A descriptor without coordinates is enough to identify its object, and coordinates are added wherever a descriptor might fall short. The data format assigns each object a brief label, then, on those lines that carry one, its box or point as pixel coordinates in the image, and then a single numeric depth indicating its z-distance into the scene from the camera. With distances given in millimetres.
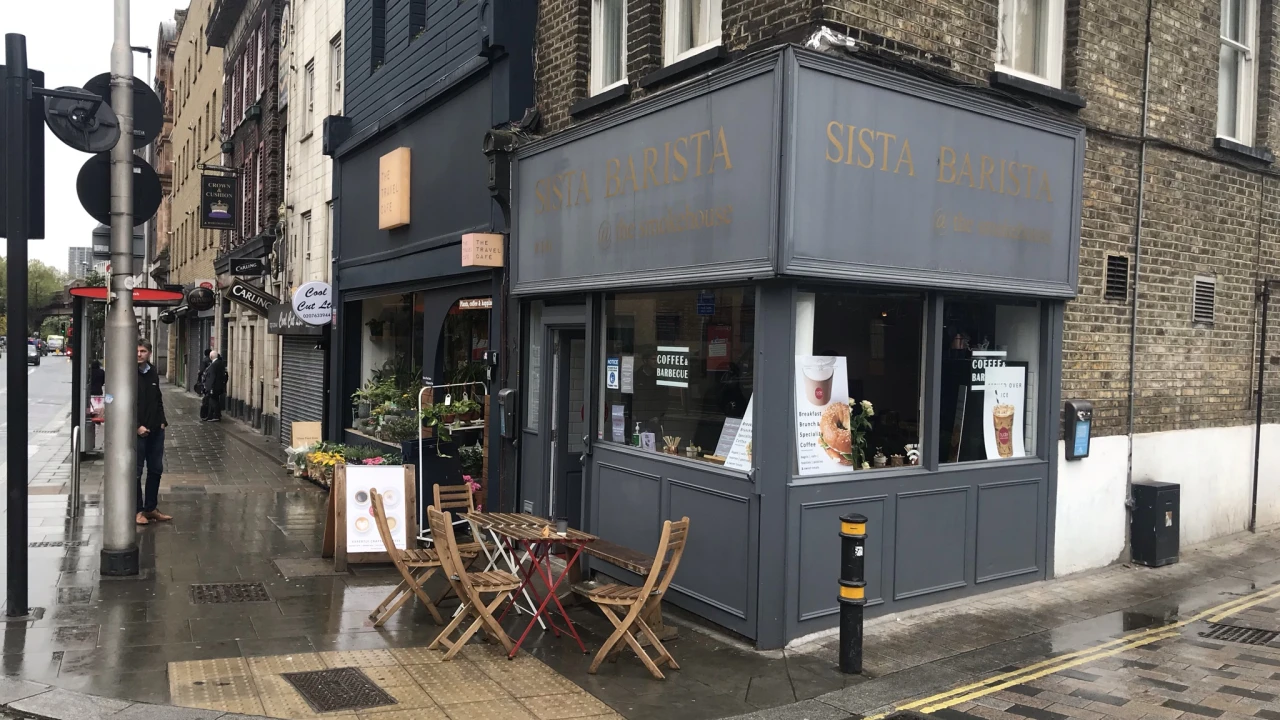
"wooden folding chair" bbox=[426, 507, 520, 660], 6477
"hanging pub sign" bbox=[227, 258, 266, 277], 21891
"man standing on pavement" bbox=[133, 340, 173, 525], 10531
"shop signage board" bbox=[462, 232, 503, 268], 10102
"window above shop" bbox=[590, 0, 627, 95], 9266
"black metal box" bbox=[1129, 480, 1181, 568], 9430
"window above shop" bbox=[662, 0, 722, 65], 8078
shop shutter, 17297
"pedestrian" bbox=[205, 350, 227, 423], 25438
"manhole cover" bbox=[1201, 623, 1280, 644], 7320
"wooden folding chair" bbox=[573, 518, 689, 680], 6234
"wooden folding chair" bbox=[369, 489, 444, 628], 7090
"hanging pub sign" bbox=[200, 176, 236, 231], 23859
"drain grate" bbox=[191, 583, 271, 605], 7836
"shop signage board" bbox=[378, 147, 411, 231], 12773
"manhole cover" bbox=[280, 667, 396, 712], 5633
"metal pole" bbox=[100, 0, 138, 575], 8156
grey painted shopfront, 6805
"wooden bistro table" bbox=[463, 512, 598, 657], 6789
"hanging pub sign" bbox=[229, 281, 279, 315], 19109
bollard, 6234
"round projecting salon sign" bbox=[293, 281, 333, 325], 15609
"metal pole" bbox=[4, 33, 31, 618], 7008
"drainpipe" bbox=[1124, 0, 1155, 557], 9453
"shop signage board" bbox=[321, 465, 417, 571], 9047
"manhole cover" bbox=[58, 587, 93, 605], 7539
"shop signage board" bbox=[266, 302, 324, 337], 16734
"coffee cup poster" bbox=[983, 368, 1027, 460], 8484
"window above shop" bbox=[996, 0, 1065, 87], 8562
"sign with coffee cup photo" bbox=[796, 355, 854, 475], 7082
